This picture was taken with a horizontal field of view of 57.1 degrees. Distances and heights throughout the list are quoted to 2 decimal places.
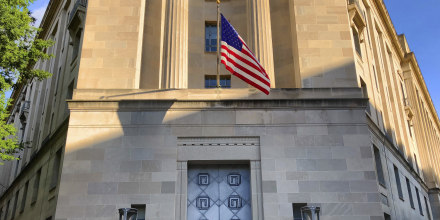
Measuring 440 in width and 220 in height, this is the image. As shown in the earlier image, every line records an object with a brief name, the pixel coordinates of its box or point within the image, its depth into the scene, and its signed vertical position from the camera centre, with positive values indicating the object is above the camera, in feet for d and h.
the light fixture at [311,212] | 40.52 +6.62
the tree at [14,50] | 62.44 +35.48
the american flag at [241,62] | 52.75 +26.85
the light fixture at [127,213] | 39.86 +6.64
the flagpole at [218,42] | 57.35 +31.58
